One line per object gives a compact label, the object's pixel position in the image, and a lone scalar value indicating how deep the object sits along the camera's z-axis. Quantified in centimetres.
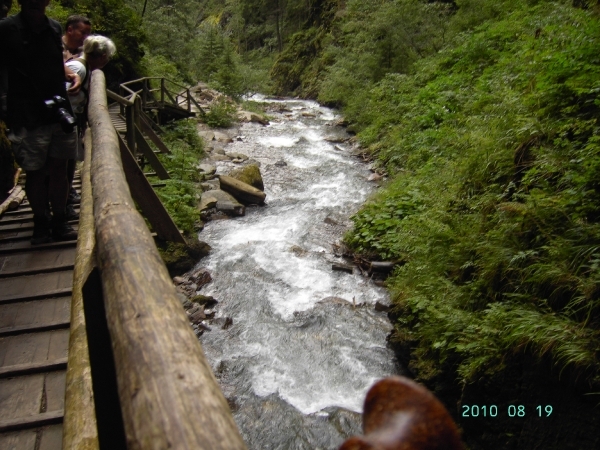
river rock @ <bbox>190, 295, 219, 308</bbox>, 637
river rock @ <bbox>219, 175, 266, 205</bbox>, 1034
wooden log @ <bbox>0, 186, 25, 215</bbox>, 483
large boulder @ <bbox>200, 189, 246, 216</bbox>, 977
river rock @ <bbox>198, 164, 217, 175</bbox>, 1170
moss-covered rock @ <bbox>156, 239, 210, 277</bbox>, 712
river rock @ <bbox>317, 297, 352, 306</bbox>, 643
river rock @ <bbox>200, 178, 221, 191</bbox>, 1059
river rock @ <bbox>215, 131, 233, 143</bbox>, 1592
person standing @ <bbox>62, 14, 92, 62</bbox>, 442
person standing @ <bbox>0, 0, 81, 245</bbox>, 295
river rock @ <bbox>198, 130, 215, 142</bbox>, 1552
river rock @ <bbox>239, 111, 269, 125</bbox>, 1970
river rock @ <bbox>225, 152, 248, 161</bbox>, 1380
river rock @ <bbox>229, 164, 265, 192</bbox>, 1093
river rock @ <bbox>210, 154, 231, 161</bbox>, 1350
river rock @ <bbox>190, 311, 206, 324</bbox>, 600
